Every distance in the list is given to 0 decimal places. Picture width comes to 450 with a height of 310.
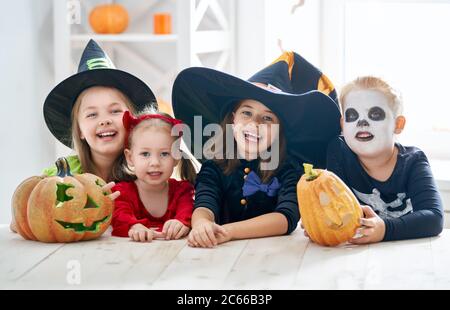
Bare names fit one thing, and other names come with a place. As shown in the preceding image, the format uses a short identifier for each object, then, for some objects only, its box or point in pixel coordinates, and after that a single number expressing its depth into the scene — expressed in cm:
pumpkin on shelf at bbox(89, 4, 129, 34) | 338
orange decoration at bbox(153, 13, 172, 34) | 340
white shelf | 332
